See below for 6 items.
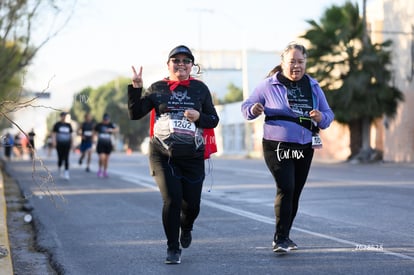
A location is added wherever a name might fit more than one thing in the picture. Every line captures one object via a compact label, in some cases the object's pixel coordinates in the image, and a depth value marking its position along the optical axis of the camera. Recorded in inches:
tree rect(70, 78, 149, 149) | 2812.5
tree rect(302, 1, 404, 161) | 1253.7
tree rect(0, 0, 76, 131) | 877.8
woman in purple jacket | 284.2
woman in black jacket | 269.4
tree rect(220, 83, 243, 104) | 3363.7
